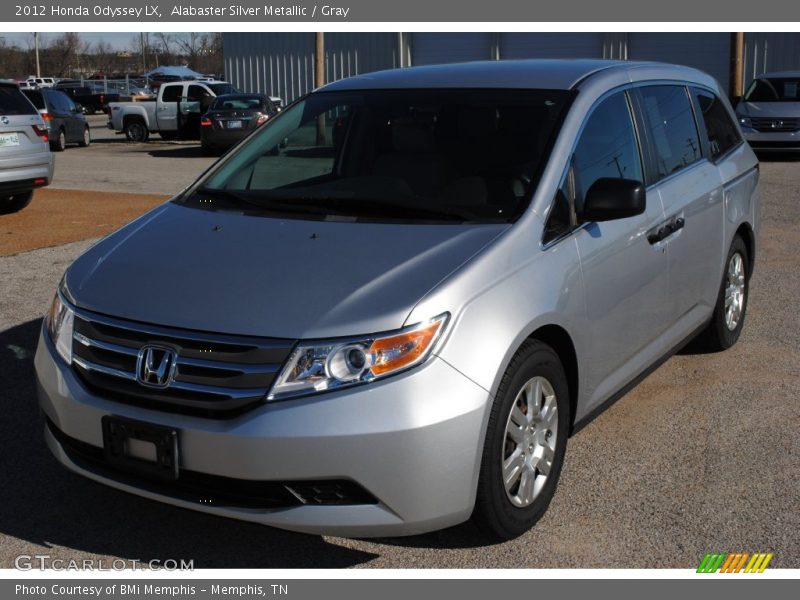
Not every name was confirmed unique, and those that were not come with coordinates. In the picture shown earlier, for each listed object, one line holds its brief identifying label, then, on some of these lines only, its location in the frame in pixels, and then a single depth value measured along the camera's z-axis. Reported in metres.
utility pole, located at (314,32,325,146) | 26.28
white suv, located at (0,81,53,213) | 11.65
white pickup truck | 28.19
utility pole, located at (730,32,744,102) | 24.03
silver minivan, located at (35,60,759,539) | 3.30
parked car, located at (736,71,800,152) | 19.39
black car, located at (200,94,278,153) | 23.14
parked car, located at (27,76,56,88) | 60.28
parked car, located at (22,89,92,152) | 24.38
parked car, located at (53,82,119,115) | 49.72
